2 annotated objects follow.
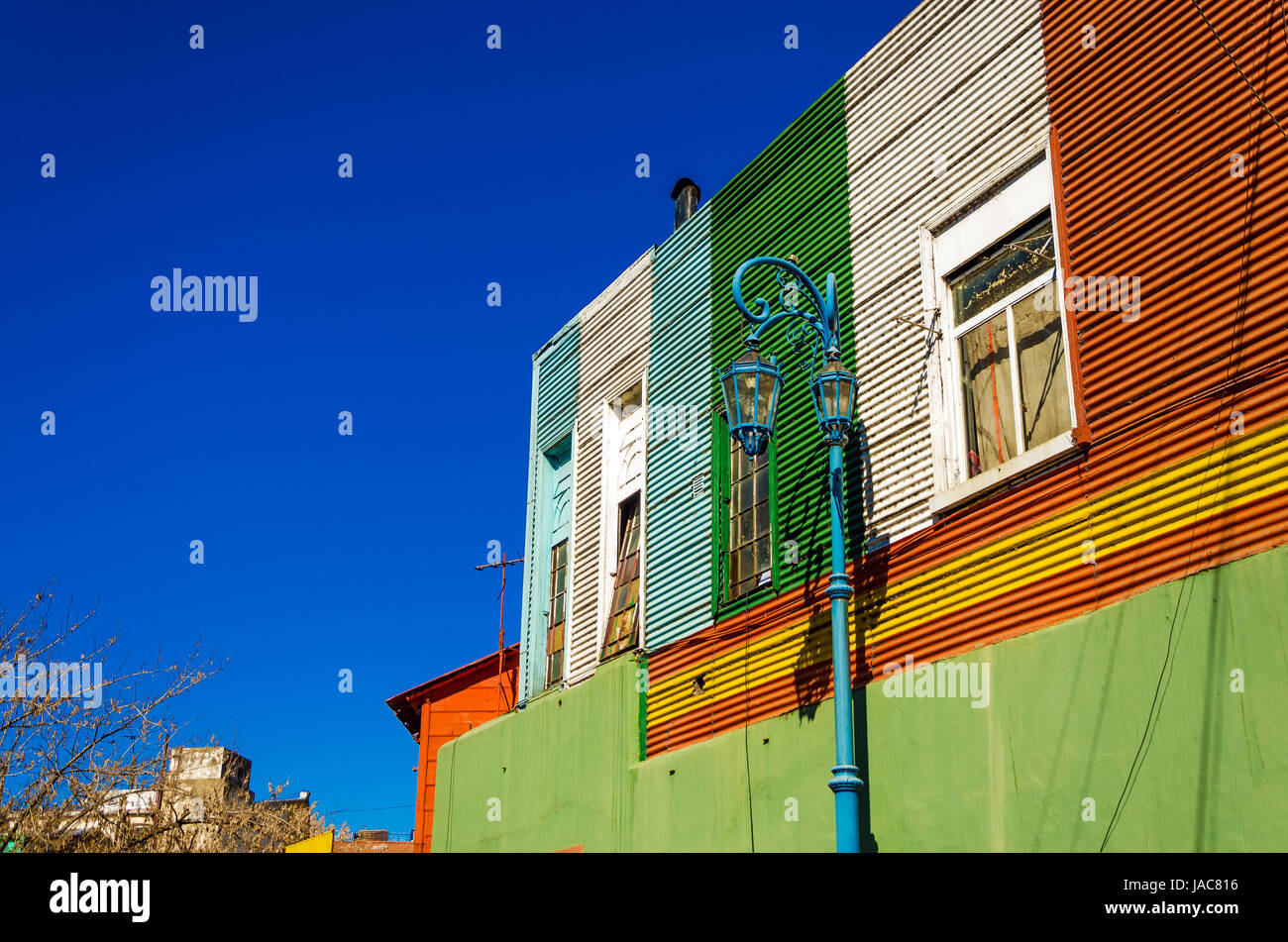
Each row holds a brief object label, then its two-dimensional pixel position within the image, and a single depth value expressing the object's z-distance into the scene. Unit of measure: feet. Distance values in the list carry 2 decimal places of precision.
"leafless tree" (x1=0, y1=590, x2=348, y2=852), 52.13
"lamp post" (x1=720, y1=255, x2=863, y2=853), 28.66
